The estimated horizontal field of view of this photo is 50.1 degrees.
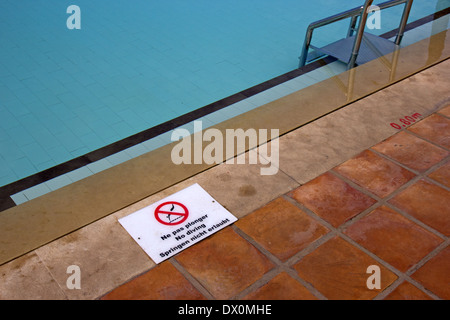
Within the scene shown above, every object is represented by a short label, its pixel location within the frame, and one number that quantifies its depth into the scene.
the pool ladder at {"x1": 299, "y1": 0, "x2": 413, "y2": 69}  3.77
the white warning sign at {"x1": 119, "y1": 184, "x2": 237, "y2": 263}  2.10
